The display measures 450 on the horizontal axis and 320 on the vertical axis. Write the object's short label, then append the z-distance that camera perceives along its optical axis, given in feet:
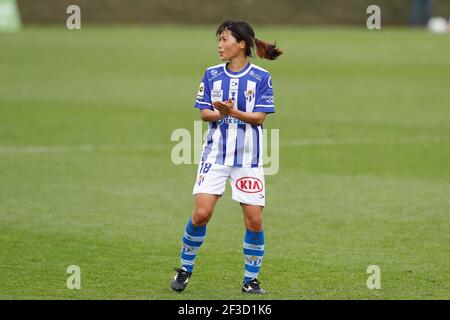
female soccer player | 58.08
